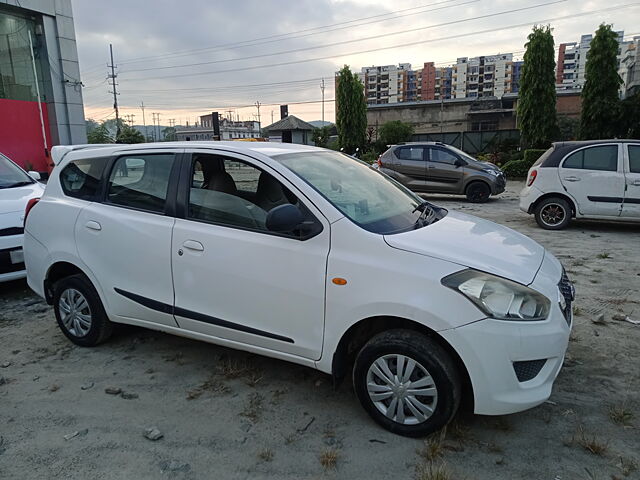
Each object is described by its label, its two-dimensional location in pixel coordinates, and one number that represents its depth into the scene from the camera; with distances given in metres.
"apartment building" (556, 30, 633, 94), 108.56
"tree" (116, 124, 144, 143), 49.30
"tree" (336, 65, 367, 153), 28.73
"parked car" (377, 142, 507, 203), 12.41
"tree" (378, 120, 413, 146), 32.34
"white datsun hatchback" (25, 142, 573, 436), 2.45
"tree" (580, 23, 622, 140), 19.70
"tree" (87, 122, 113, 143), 54.38
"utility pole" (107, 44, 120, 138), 57.76
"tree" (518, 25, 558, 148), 20.56
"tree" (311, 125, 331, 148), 39.31
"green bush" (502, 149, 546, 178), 18.73
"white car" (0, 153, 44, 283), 4.89
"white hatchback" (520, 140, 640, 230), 7.66
